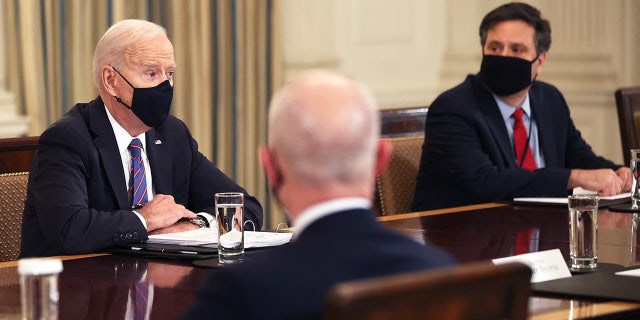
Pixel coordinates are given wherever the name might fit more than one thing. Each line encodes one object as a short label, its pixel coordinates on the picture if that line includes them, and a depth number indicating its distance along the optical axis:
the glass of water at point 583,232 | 4.53
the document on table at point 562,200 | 6.67
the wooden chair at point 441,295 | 2.17
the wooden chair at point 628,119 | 8.50
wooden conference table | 3.86
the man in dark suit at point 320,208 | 2.41
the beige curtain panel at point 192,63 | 8.63
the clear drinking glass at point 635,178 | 6.52
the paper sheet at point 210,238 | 5.13
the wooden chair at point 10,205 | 6.00
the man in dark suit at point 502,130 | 7.45
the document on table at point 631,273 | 4.36
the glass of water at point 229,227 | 4.74
